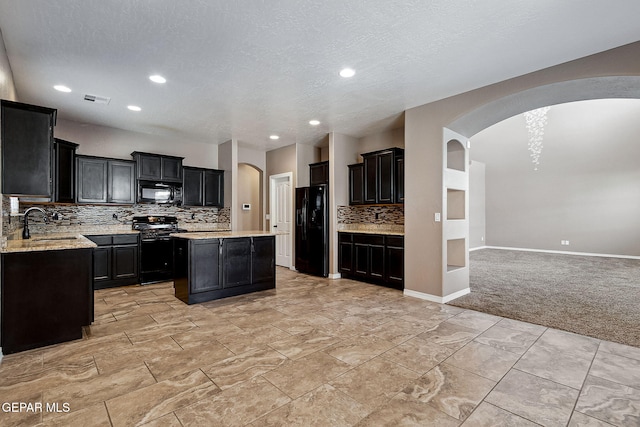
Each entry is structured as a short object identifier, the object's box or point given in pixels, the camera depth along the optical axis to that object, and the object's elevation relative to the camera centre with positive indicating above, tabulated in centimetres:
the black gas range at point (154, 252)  539 -65
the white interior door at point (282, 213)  717 +5
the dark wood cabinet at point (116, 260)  498 -74
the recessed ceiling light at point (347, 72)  341 +163
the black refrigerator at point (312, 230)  608 -31
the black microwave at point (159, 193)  579 +46
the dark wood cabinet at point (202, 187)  634 +62
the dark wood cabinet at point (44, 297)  268 -76
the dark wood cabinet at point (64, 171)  466 +72
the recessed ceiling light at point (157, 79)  359 +165
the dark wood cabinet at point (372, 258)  502 -77
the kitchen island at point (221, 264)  418 -72
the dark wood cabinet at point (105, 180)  517 +64
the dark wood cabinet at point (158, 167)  571 +96
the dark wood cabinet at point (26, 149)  271 +62
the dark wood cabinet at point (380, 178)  530 +67
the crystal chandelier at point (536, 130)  858 +260
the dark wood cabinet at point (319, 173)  643 +92
